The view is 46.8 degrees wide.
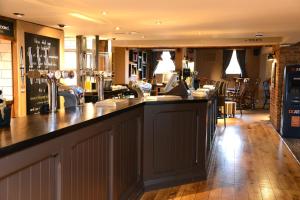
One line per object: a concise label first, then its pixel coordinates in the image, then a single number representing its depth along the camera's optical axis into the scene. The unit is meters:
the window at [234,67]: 15.44
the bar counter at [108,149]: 1.76
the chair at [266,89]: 13.74
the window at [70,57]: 8.66
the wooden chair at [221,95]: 8.34
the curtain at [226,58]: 15.60
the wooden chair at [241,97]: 13.59
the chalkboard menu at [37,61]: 6.37
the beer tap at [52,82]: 2.77
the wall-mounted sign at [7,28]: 5.64
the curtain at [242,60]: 15.30
